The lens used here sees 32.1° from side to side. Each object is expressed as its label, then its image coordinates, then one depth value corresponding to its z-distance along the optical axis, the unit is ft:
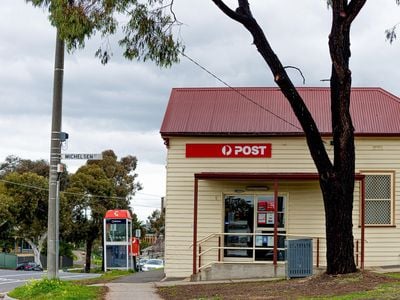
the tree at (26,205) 181.47
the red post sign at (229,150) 69.41
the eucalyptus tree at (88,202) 185.88
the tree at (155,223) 257.75
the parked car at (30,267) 176.19
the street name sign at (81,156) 51.97
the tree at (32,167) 224.94
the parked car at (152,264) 142.83
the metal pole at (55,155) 51.03
